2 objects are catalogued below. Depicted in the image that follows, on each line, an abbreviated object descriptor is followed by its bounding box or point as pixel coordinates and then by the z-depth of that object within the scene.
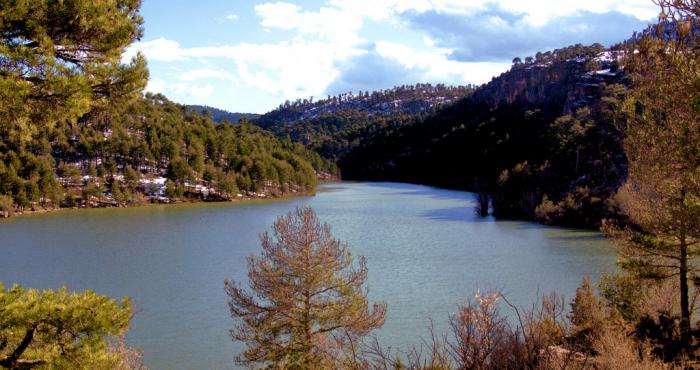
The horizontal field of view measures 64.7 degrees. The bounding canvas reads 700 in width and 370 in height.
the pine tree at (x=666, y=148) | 7.34
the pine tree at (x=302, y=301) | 15.04
